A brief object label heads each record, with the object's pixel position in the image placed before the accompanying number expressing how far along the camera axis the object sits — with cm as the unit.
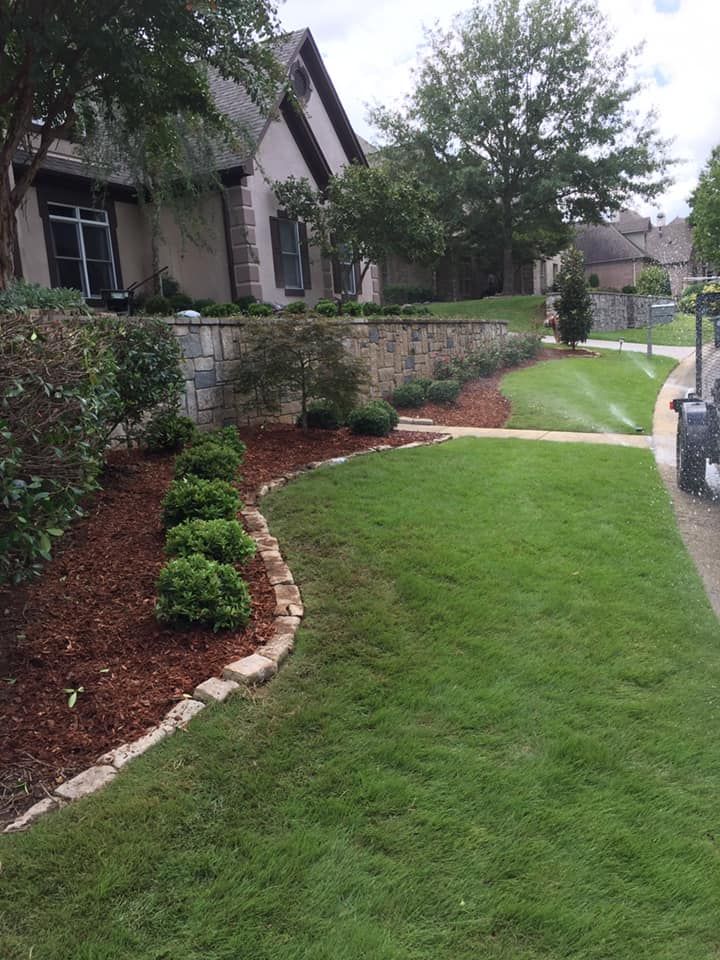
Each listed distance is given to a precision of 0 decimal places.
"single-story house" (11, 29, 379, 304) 1340
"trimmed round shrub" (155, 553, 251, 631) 377
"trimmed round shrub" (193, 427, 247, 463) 630
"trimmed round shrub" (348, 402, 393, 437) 842
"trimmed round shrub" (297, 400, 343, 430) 845
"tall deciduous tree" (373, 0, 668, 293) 2888
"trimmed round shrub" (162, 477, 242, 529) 488
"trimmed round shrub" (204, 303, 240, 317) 1134
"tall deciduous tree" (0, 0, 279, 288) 617
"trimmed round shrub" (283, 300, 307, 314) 1037
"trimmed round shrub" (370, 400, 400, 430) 873
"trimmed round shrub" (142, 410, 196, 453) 665
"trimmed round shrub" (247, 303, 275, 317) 1103
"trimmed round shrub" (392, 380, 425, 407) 1115
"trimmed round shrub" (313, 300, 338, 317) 1185
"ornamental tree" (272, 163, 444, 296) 1639
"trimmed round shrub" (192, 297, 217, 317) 1269
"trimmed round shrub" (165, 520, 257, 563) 433
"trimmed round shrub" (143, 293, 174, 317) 1284
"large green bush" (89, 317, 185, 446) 572
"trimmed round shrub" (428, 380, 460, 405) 1152
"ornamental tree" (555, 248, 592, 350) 1961
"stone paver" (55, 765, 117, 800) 263
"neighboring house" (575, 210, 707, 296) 4866
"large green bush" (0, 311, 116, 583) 295
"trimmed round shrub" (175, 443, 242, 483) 561
